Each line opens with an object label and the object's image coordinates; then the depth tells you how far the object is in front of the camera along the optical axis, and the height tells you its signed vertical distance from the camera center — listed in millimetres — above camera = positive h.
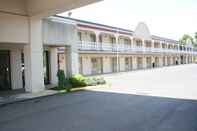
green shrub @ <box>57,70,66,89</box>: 10826 -966
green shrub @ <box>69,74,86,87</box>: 11246 -1235
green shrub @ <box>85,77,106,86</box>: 11491 -1311
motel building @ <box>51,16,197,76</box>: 19607 +2152
